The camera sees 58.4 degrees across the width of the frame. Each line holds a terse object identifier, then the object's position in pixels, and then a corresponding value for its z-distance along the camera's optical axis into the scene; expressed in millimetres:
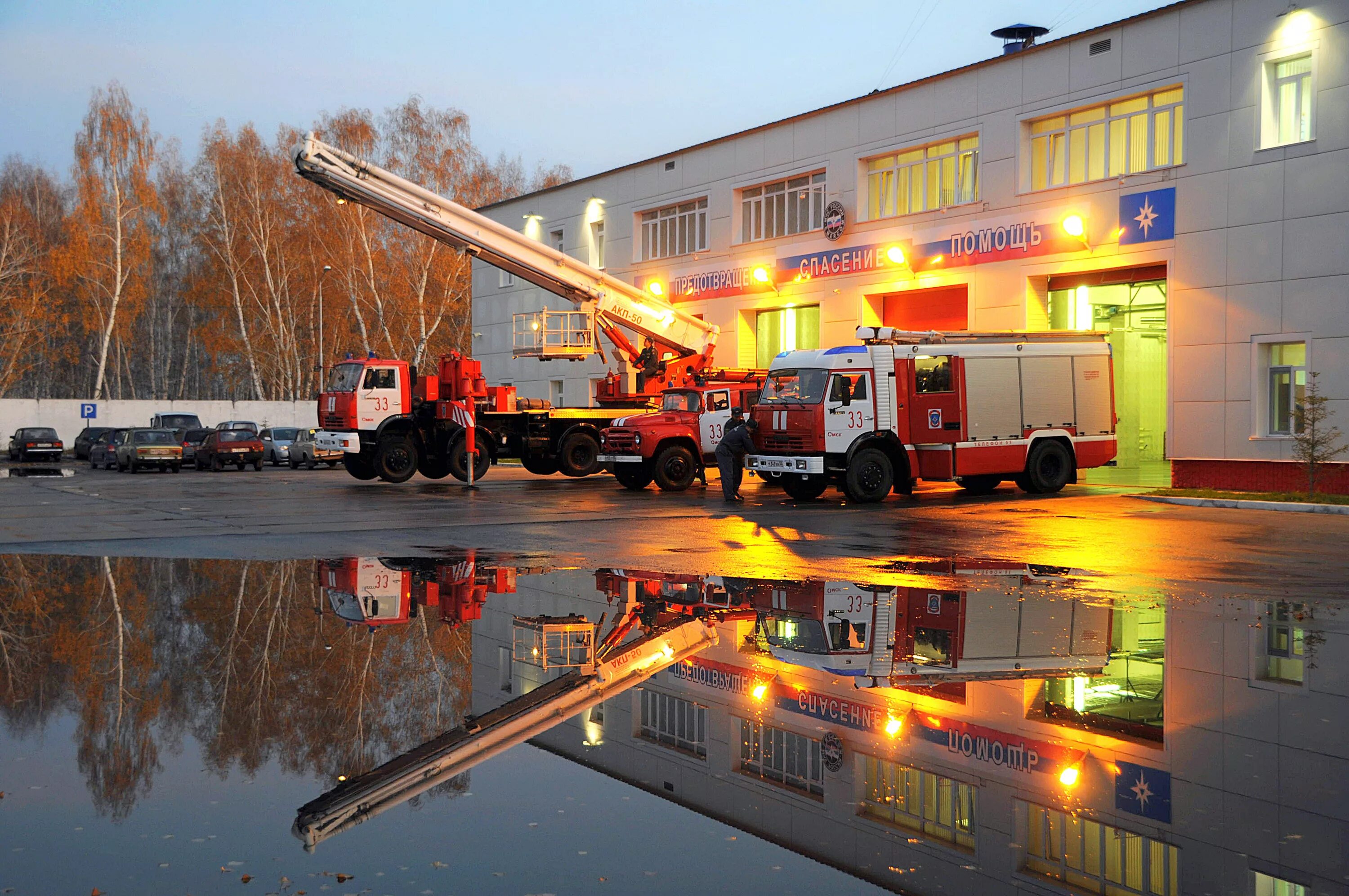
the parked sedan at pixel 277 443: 43438
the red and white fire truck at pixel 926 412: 21312
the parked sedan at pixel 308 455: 41656
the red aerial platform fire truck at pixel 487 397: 27438
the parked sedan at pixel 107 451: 42125
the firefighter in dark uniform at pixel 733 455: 21672
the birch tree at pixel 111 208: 59812
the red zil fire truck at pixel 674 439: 24656
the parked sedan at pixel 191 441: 41438
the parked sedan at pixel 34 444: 47344
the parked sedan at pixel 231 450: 39875
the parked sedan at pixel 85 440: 50562
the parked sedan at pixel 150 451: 38406
